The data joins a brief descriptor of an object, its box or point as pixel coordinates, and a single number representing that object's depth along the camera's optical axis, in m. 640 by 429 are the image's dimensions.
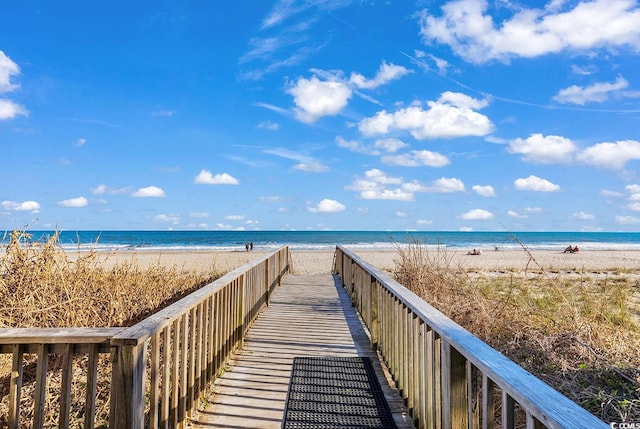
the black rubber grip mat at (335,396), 2.97
